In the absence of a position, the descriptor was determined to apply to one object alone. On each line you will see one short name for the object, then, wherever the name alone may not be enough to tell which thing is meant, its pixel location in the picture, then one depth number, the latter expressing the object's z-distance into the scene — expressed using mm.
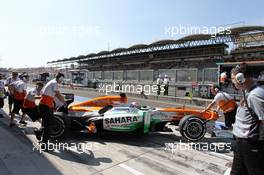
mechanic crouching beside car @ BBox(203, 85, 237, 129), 6508
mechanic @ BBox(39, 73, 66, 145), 5406
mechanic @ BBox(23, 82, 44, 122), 7027
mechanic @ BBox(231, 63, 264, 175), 2477
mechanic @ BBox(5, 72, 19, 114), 7781
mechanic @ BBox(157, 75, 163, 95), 18733
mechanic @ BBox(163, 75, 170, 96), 18266
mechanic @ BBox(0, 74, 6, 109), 8389
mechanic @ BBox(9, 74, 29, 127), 7449
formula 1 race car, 5744
